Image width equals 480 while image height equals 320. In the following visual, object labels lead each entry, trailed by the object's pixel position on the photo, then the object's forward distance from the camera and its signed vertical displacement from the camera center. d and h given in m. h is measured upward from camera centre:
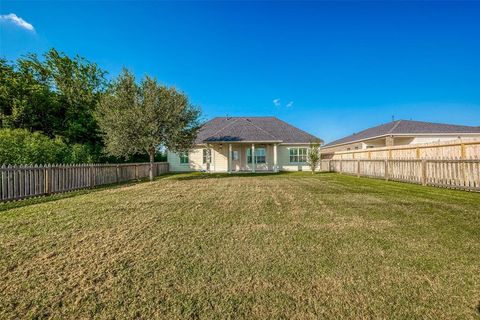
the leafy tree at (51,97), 16.47 +5.69
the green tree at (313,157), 19.34 +0.37
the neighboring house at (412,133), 21.06 +2.47
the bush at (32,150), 9.21 +0.86
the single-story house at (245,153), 22.30 +0.98
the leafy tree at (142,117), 13.02 +2.93
